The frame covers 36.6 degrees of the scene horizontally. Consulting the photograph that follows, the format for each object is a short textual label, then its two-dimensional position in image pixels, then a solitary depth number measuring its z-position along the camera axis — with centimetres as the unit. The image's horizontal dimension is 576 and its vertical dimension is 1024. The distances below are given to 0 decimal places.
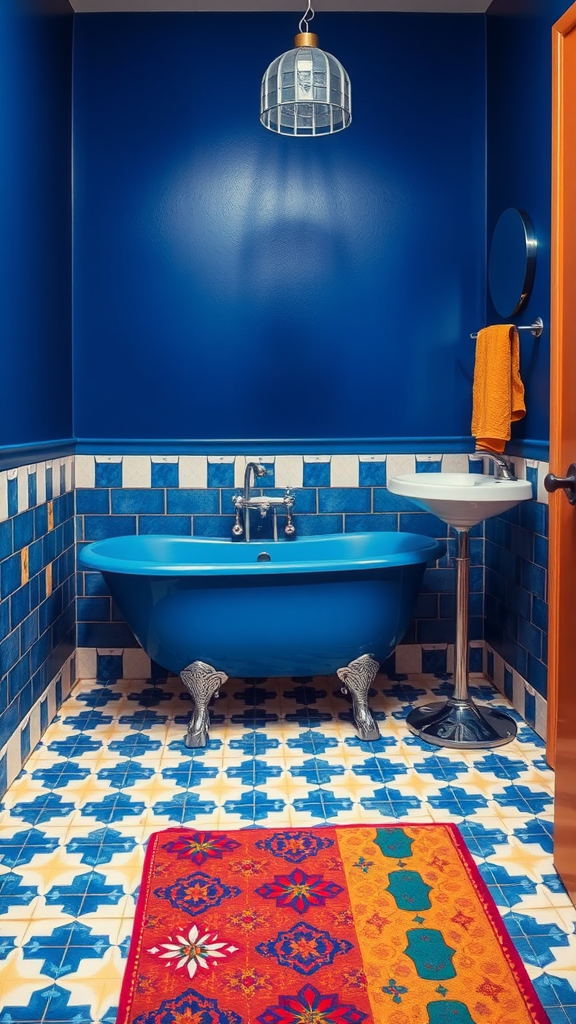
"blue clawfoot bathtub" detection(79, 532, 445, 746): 306
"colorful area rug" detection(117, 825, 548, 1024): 173
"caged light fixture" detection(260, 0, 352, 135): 283
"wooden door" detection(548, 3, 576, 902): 207
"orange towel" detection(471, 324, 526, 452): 331
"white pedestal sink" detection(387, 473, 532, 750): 293
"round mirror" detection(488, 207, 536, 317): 319
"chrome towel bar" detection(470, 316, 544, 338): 312
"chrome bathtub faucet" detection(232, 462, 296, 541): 368
